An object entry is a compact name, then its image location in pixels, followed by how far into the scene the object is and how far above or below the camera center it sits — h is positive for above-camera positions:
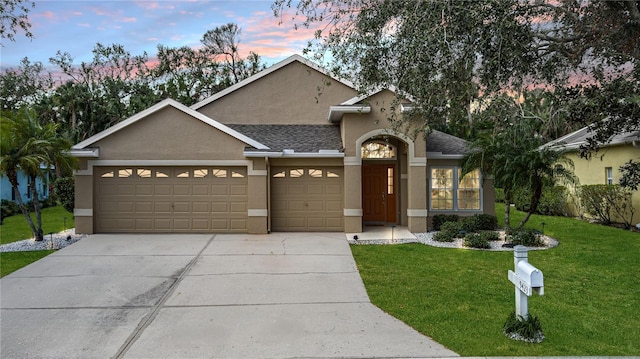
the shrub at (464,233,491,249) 11.57 -1.66
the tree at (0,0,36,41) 8.23 +3.37
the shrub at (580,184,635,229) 15.30 -0.76
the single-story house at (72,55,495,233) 13.52 +0.21
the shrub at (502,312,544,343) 5.41 -1.96
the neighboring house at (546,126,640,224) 14.97 +0.96
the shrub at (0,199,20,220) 20.02 -1.21
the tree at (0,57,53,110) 29.66 +7.93
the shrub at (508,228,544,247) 11.86 -1.63
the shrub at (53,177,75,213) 16.62 -0.19
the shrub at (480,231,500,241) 12.37 -1.60
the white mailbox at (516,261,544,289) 5.09 -1.17
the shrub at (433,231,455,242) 12.53 -1.64
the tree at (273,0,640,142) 7.02 +2.49
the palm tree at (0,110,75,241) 11.30 +1.00
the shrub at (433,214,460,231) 14.36 -1.25
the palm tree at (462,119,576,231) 11.40 +0.60
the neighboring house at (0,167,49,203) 22.38 -0.31
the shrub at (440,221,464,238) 12.96 -1.43
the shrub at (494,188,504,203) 24.52 -0.71
